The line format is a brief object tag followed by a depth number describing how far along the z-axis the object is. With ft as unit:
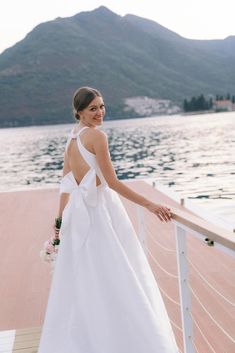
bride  7.81
